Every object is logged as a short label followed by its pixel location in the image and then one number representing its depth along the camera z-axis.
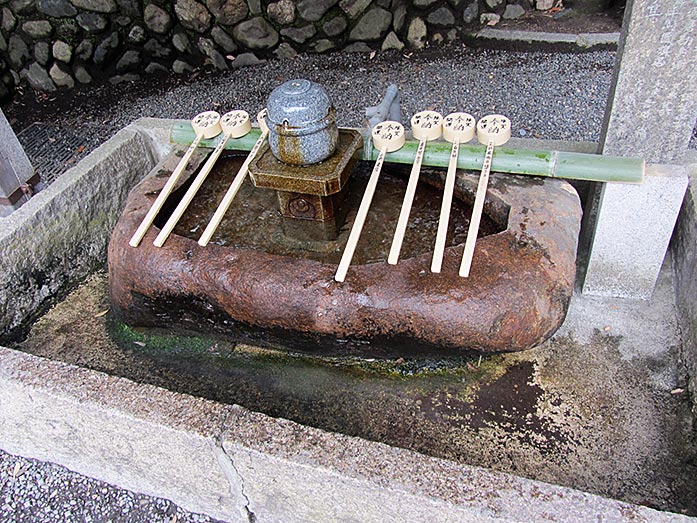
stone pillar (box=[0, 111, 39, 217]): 3.16
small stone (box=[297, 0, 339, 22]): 5.52
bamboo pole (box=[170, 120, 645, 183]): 2.13
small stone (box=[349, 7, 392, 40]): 5.63
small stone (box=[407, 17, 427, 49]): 5.67
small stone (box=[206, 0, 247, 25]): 5.55
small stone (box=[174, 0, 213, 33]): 5.59
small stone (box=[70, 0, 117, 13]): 5.43
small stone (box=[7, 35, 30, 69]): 5.61
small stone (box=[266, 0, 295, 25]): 5.54
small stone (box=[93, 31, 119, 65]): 5.62
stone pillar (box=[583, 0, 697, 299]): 1.91
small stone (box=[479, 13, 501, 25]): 5.69
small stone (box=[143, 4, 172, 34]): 5.62
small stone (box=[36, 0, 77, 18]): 5.41
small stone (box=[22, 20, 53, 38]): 5.51
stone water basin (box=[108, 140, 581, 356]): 1.93
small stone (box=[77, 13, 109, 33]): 5.48
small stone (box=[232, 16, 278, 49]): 5.66
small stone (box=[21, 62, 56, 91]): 5.71
